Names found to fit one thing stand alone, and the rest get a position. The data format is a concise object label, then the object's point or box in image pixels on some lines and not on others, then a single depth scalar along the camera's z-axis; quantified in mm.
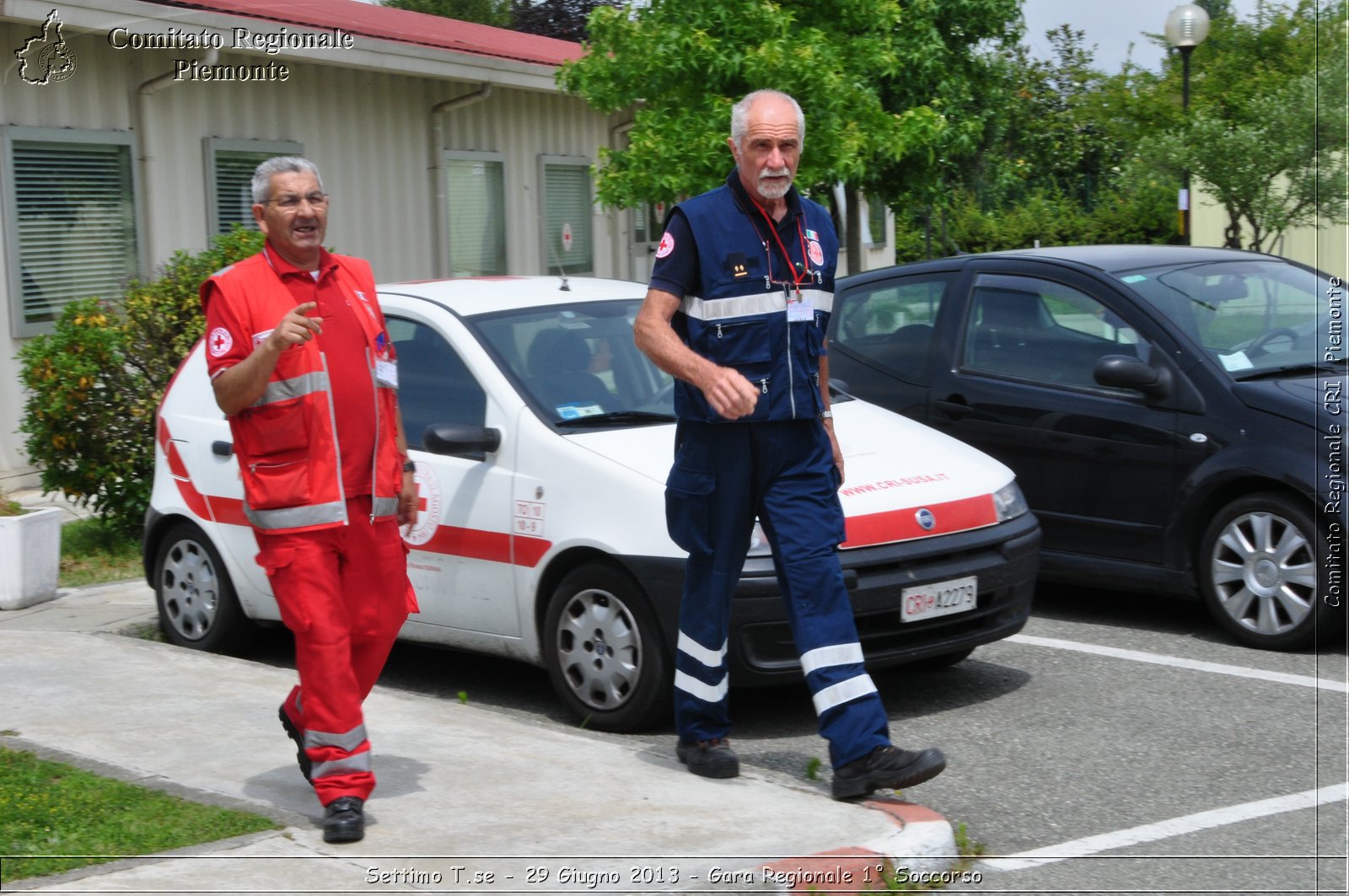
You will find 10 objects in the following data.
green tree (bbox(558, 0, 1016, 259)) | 13352
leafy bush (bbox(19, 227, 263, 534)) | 9242
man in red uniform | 4480
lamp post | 20438
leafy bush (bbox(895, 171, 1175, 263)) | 27453
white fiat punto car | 5664
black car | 6871
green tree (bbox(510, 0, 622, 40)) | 43750
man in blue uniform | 4785
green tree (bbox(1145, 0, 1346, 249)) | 23609
